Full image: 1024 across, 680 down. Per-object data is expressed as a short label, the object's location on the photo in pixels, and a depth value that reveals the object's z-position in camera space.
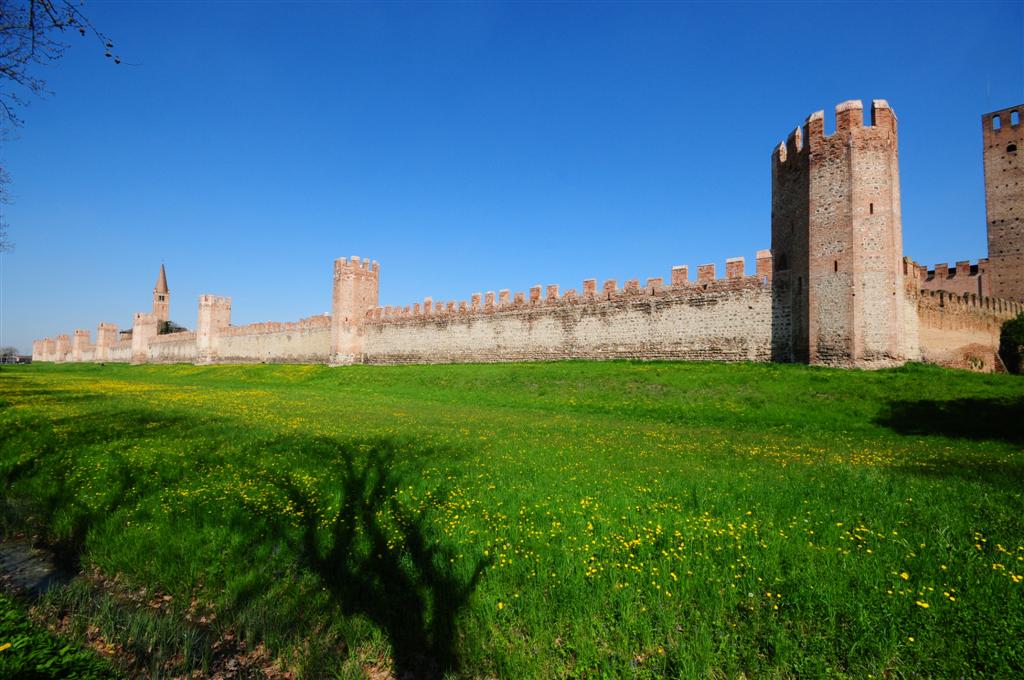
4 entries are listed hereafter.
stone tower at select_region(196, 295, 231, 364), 57.97
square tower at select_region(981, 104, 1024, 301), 39.25
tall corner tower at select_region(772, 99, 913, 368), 20.69
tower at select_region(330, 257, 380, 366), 42.53
